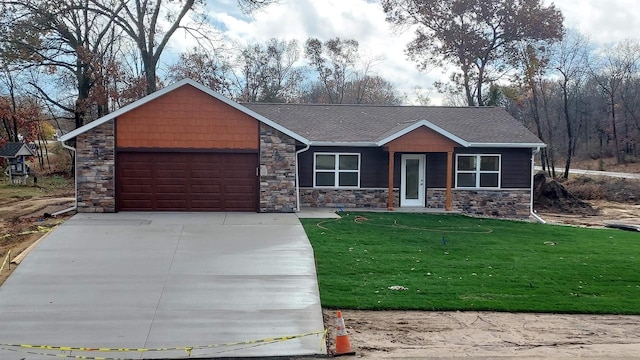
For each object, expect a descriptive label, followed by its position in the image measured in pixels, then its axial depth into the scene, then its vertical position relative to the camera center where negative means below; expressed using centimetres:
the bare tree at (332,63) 4916 +932
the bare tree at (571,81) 4250 +760
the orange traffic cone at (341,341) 711 -223
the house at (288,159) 1698 +27
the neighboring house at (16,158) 3177 +40
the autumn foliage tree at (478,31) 3747 +957
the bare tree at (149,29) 3142 +782
